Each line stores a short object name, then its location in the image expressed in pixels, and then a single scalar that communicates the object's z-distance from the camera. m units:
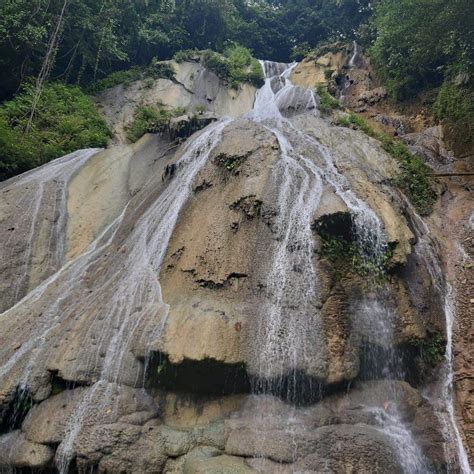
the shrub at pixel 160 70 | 22.19
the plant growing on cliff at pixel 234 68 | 23.30
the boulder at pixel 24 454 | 5.97
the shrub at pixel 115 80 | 20.92
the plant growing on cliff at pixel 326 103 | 15.90
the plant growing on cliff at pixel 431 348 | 7.57
